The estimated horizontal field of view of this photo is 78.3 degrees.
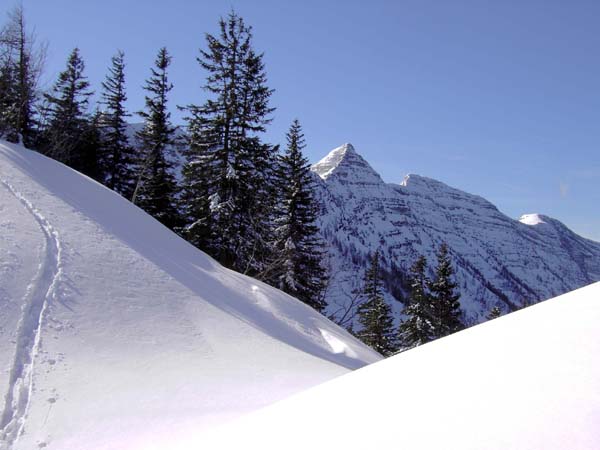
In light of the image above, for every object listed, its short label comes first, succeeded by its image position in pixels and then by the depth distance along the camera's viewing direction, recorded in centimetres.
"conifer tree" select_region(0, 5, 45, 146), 1766
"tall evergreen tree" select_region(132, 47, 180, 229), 2120
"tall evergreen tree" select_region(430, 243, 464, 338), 2400
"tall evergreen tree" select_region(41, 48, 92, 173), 2117
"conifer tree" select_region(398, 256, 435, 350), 2377
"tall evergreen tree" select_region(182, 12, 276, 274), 1741
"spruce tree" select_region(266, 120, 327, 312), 1850
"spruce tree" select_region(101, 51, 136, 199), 2469
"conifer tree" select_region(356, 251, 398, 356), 2703
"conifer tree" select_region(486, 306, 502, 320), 2636
